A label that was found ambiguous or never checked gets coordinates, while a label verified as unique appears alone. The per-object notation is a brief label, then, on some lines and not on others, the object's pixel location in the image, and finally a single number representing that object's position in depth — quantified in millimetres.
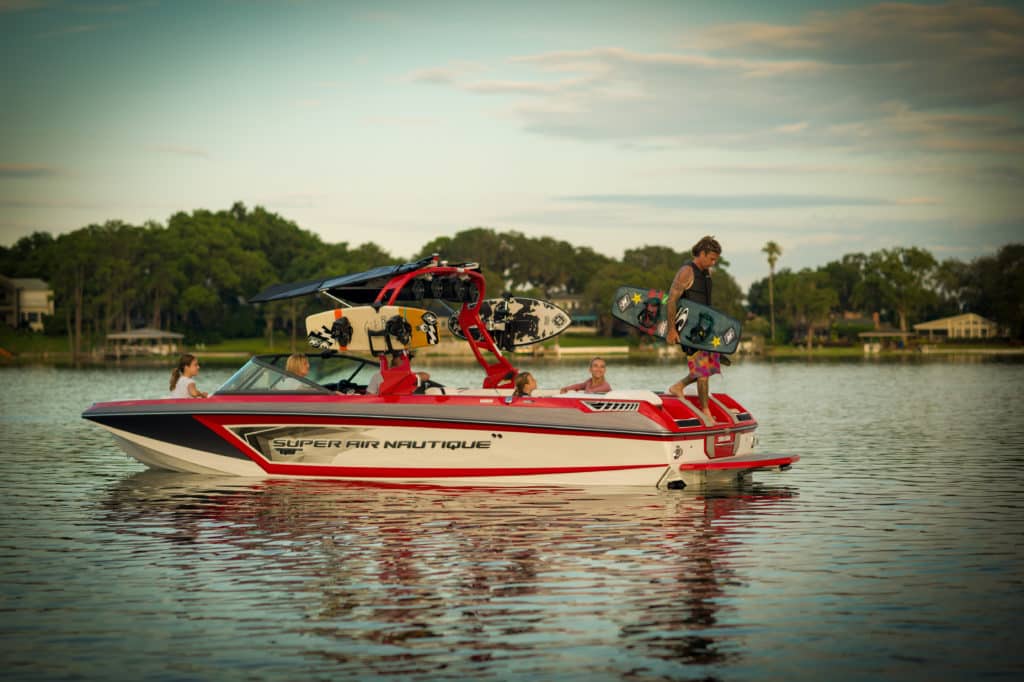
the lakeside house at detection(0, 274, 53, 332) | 146375
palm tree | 168375
